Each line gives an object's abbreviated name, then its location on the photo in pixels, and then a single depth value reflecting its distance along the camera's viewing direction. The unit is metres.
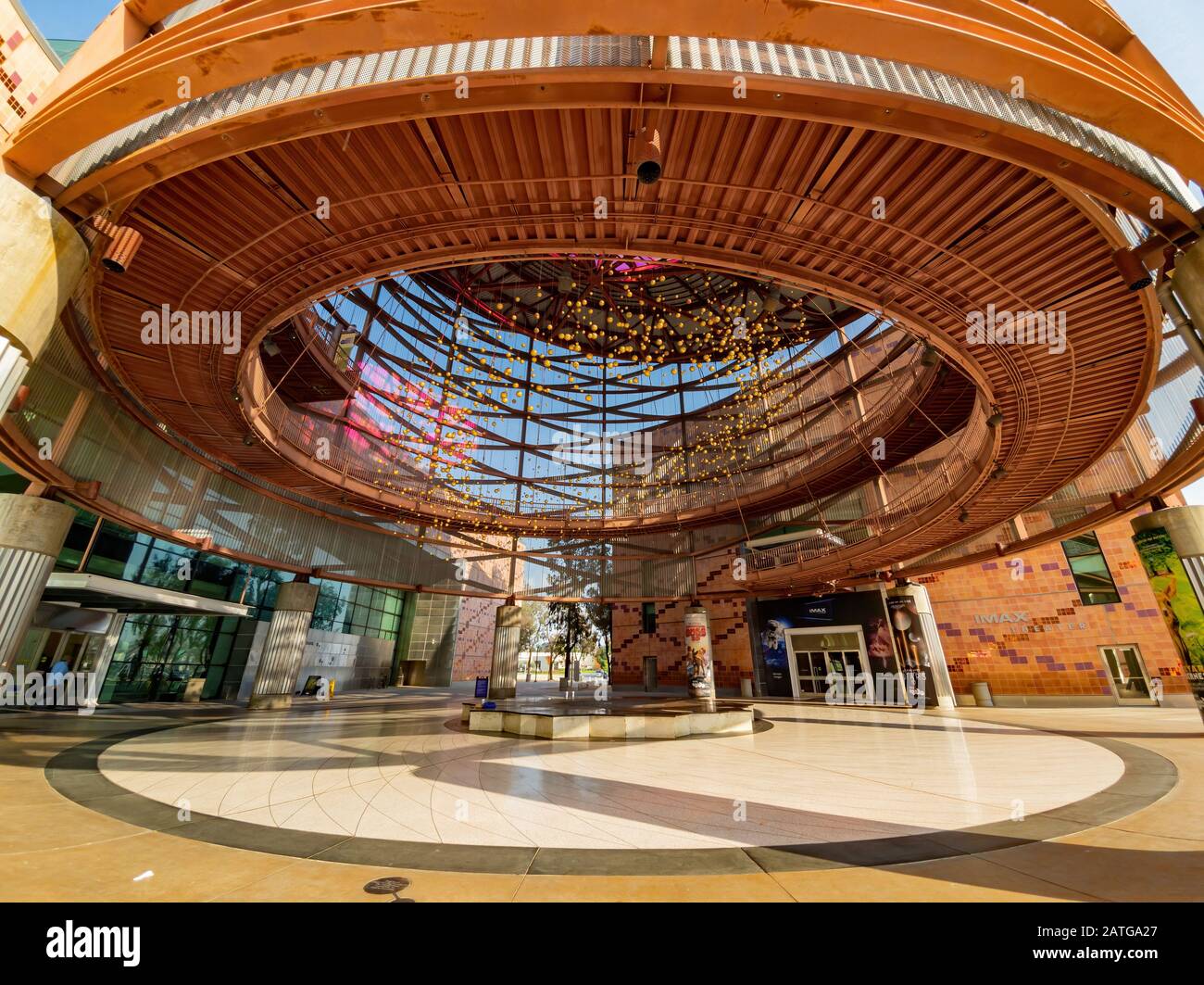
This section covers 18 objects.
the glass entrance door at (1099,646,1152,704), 19.31
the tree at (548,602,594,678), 37.50
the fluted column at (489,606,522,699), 25.73
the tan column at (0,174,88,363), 4.70
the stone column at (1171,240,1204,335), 5.34
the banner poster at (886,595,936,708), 21.28
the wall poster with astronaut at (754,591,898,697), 23.05
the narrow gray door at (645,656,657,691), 30.73
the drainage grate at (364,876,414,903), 3.25
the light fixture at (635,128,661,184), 5.38
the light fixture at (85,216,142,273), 6.70
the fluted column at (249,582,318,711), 19.06
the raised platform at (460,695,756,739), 11.88
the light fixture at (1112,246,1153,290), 7.05
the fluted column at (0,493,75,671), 8.45
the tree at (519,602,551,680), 41.72
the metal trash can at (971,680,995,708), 21.45
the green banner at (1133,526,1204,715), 11.51
